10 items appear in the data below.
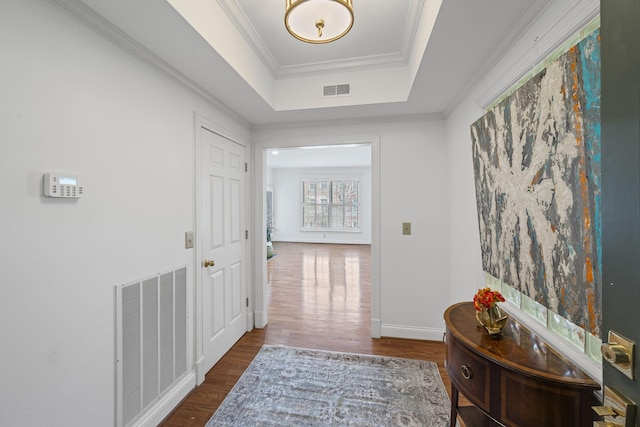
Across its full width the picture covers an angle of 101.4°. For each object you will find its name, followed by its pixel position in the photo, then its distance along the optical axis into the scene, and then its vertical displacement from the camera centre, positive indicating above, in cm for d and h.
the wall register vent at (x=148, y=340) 147 -79
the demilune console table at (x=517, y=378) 89 -62
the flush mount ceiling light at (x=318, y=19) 127 +100
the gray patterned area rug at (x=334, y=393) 174 -134
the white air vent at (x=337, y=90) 243 +118
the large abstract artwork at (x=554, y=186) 88 +12
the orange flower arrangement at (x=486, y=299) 127 -41
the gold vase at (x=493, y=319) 125 -50
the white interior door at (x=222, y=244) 223 -27
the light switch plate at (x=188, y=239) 198 -18
